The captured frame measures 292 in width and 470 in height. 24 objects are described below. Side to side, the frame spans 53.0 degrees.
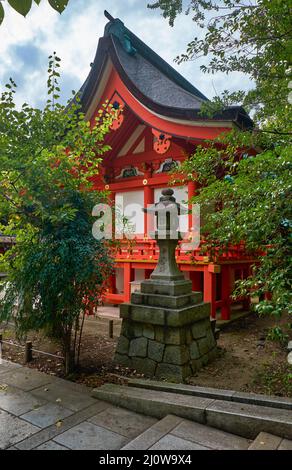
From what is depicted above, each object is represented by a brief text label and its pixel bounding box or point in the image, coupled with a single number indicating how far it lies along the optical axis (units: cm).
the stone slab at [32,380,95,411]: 301
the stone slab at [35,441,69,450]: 229
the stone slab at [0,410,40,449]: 239
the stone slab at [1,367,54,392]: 350
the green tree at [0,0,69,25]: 131
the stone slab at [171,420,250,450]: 228
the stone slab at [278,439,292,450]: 214
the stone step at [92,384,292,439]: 237
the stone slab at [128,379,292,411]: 265
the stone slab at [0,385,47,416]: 292
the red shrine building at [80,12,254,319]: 606
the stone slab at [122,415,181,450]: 224
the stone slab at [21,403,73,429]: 267
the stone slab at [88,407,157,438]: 258
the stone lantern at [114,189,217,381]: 366
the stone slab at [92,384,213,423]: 268
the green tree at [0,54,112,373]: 338
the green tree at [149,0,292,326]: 285
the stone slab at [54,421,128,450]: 232
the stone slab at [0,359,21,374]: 398
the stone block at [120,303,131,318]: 405
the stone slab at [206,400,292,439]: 231
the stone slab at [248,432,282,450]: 216
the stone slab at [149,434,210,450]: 224
